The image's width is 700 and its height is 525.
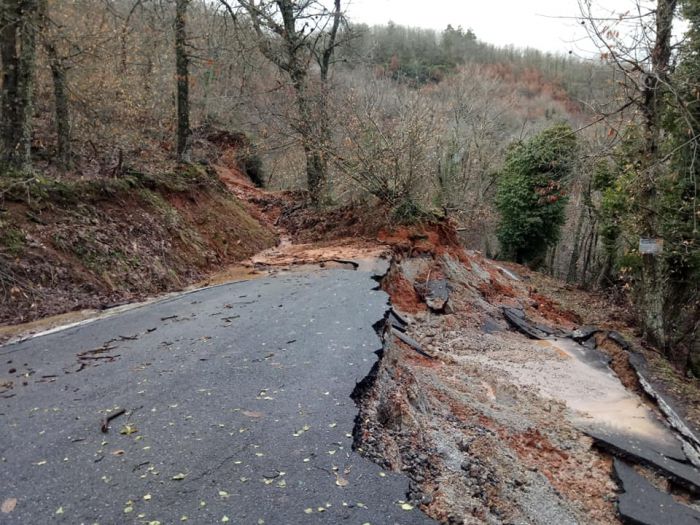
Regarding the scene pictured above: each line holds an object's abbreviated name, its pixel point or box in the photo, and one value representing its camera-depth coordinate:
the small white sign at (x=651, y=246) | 9.48
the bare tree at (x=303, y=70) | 13.09
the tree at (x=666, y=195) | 9.07
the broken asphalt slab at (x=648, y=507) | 4.09
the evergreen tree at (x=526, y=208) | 23.27
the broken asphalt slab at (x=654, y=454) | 4.96
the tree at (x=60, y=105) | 9.39
